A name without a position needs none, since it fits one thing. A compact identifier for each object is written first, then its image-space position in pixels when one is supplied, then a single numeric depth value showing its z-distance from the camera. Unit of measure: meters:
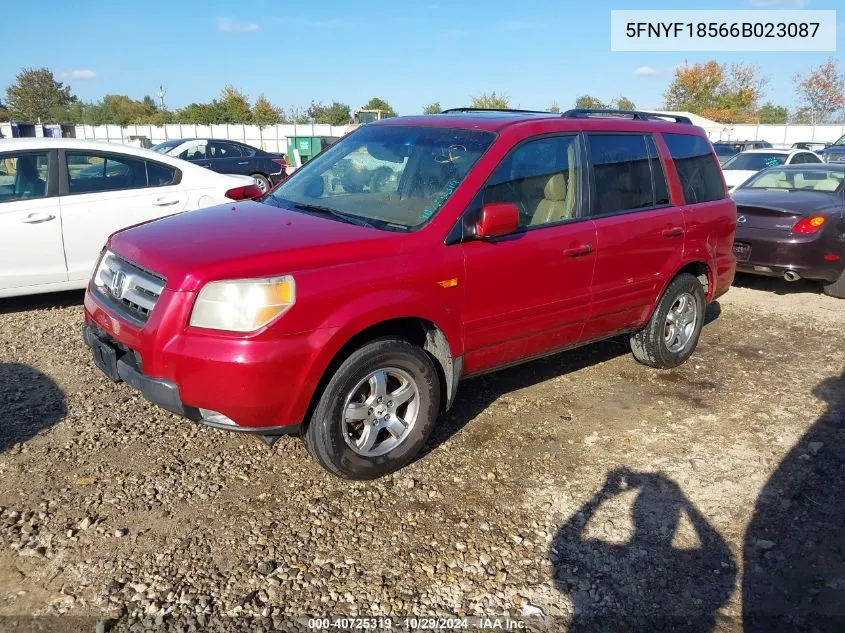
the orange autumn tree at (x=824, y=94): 58.34
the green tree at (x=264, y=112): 62.69
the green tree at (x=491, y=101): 51.63
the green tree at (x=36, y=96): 66.31
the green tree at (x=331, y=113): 63.47
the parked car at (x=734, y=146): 26.56
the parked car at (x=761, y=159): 15.29
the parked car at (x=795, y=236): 7.75
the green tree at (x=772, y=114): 60.81
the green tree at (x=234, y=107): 60.25
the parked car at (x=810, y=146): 26.85
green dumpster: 27.27
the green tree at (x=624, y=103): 60.40
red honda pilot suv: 3.13
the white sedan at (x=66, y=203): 5.88
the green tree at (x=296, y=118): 62.46
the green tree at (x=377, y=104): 69.94
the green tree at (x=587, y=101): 57.01
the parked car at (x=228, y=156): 16.67
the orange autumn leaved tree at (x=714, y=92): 59.75
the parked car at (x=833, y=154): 18.78
